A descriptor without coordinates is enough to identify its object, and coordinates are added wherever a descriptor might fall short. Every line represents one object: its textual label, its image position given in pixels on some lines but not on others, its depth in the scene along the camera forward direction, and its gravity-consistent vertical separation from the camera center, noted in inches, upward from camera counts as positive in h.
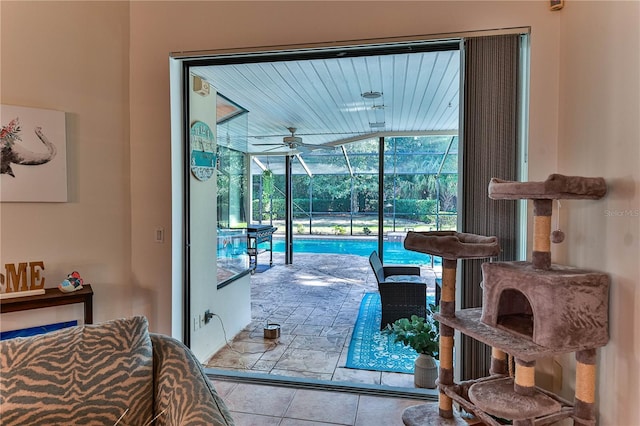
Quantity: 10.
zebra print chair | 41.8 -22.3
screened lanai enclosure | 297.3 +15.7
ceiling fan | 218.1 +38.2
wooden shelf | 80.7 -22.9
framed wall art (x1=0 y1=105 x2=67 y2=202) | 86.9 +12.0
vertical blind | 79.4 +12.8
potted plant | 97.4 -39.2
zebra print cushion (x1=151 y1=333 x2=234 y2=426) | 41.0 -23.4
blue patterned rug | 114.2 -51.9
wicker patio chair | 145.2 -38.9
